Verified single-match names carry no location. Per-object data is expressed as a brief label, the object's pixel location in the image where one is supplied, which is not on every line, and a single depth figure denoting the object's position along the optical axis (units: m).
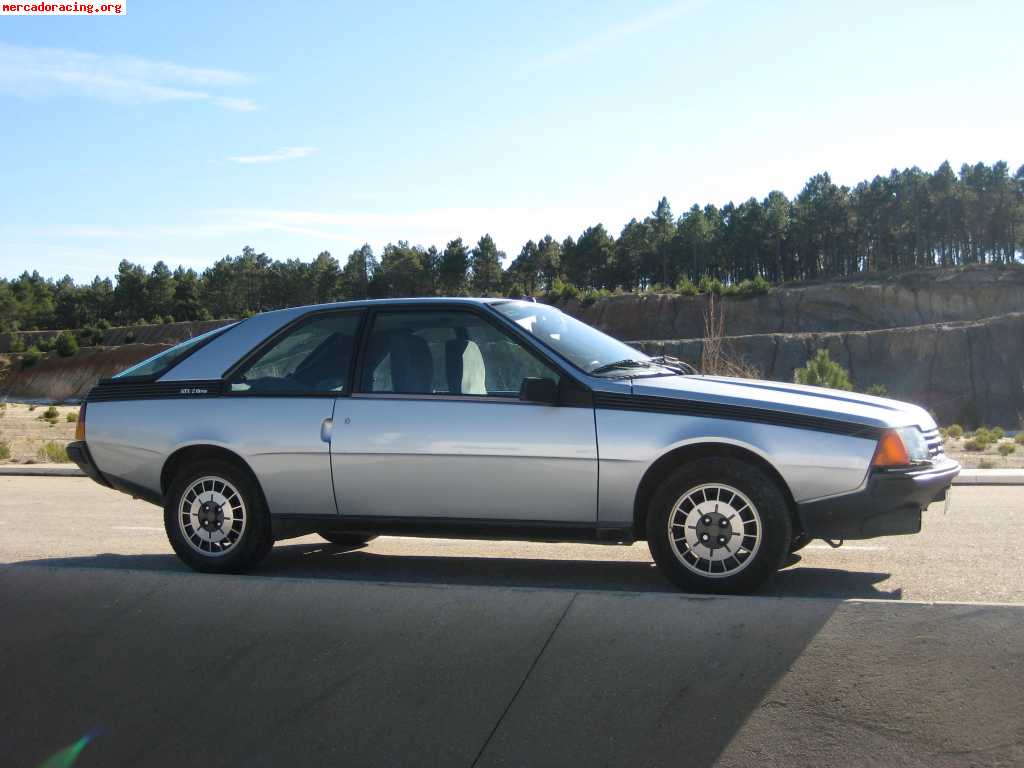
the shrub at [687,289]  76.19
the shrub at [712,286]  76.50
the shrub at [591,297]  77.88
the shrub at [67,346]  73.44
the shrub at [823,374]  19.72
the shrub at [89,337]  83.39
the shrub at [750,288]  77.69
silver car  5.14
